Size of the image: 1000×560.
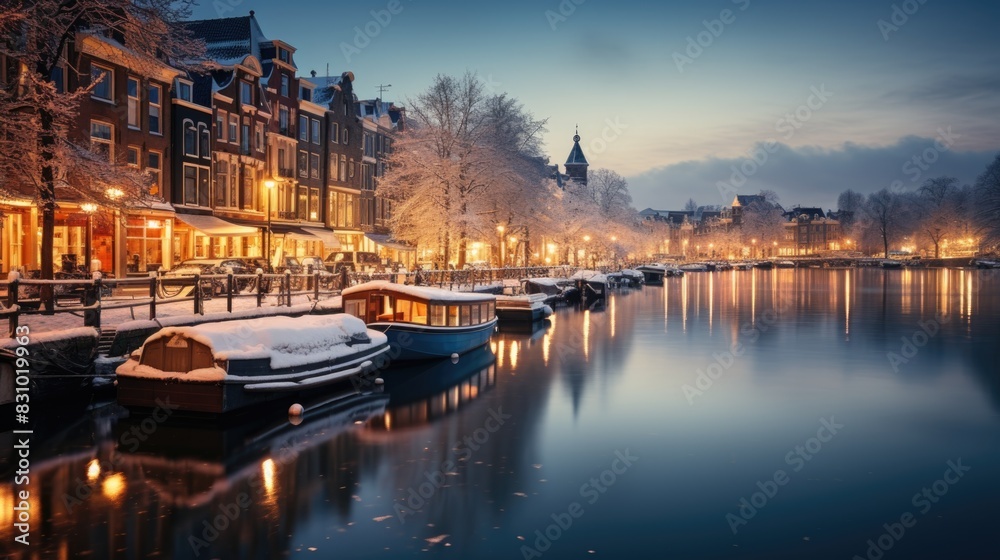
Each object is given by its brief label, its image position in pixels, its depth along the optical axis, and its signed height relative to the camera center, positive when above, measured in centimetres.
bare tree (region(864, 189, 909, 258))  18512 +1568
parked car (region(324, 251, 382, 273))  4992 +119
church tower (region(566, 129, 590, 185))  13275 +1981
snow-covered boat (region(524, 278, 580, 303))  5603 -80
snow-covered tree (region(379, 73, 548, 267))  5434 +763
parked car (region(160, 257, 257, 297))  3351 +40
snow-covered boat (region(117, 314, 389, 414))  1825 -221
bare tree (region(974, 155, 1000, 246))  9900 +985
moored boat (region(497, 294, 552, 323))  4678 -187
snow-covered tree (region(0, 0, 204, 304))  2133 +498
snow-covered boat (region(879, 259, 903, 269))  16054 +336
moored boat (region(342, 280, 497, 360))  2809 -138
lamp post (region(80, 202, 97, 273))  3738 +169
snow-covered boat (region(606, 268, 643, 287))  9949 +18
